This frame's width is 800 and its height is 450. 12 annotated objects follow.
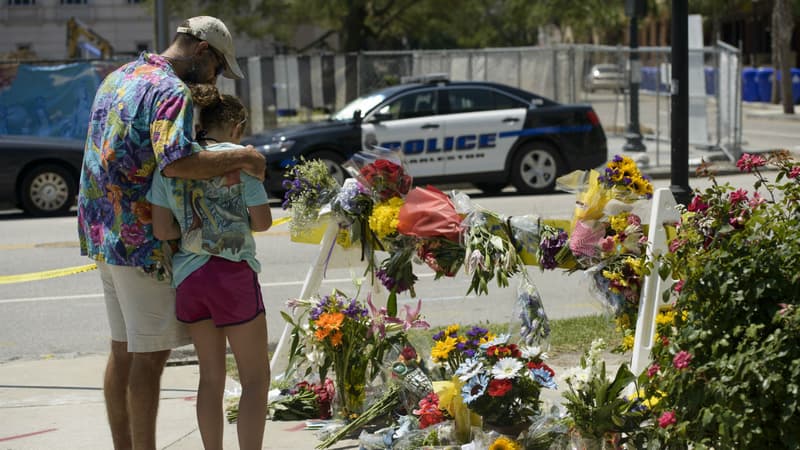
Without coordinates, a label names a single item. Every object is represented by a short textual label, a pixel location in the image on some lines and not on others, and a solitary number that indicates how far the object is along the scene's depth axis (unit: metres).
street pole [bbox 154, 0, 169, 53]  16.11
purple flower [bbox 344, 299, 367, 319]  5.44
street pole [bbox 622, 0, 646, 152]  19.73
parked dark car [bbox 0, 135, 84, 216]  15.13
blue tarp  19.44
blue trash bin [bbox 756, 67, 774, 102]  41.72
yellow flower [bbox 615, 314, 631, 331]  5.14
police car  15.46
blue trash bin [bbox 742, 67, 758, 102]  42.75
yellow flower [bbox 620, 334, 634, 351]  5.17
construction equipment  28.52
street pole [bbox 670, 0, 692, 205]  7.29
